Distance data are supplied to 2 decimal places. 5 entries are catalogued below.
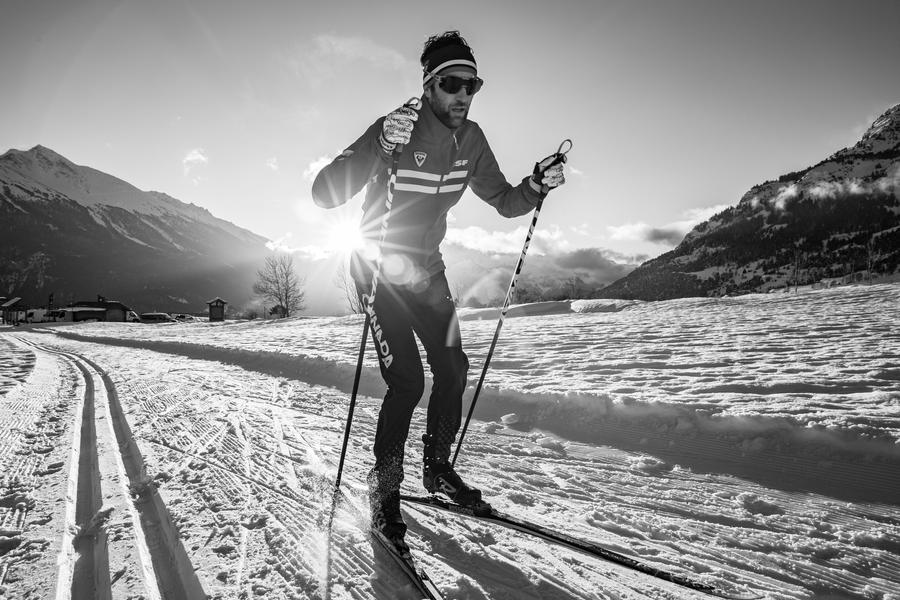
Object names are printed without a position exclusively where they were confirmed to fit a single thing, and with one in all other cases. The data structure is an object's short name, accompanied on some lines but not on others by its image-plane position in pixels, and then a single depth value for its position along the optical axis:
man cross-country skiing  2.40
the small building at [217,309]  55.95
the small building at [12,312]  92.25
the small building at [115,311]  78.50
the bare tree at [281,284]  56.41
